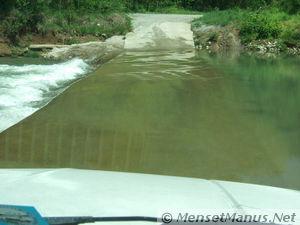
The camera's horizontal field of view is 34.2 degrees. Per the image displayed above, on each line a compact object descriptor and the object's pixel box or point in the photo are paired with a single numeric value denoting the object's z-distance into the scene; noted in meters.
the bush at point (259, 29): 25.08
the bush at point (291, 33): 24.25
